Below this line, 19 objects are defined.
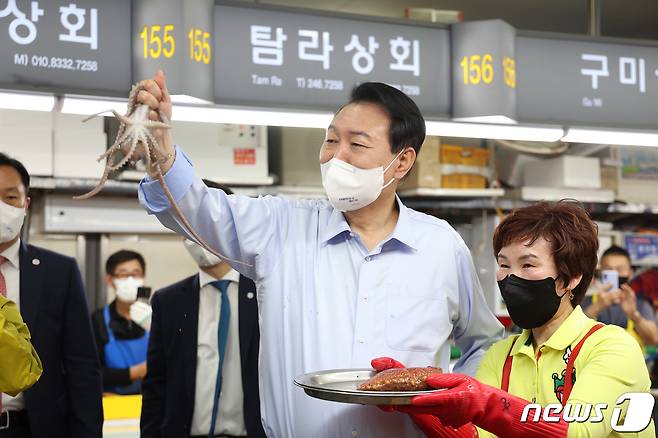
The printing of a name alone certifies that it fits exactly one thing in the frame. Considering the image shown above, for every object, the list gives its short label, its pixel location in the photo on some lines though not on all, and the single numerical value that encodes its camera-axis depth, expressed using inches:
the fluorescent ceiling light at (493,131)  146.0
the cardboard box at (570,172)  261.0
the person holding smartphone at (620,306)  189.0
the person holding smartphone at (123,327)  206.4
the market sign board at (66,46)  118.0
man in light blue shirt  82.3
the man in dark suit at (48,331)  117.6
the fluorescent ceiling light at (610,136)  150.7
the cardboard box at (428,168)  246.2
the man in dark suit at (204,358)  128.0
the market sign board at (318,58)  130.5
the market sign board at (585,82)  147.8
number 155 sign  123.6
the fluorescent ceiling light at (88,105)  123.7
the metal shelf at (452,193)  245.6
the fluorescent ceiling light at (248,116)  132.3
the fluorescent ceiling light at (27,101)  120.0
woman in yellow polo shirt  70.2
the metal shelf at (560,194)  256.7
